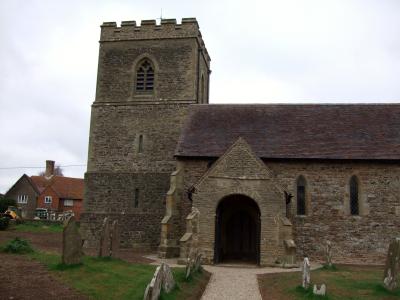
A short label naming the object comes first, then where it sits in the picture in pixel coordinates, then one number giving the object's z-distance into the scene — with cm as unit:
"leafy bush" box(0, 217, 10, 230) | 3308
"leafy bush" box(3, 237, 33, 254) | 1821
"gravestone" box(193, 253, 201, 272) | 1548
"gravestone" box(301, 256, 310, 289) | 1295
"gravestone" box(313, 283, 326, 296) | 1181
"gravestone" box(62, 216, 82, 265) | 1480
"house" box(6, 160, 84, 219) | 5775
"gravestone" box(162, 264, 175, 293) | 1155
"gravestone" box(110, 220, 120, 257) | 1845
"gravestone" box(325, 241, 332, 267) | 1884
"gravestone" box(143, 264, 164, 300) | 948
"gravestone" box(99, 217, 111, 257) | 1757
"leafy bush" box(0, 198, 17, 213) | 4474
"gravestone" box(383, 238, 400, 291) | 1291
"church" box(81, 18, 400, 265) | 2059
